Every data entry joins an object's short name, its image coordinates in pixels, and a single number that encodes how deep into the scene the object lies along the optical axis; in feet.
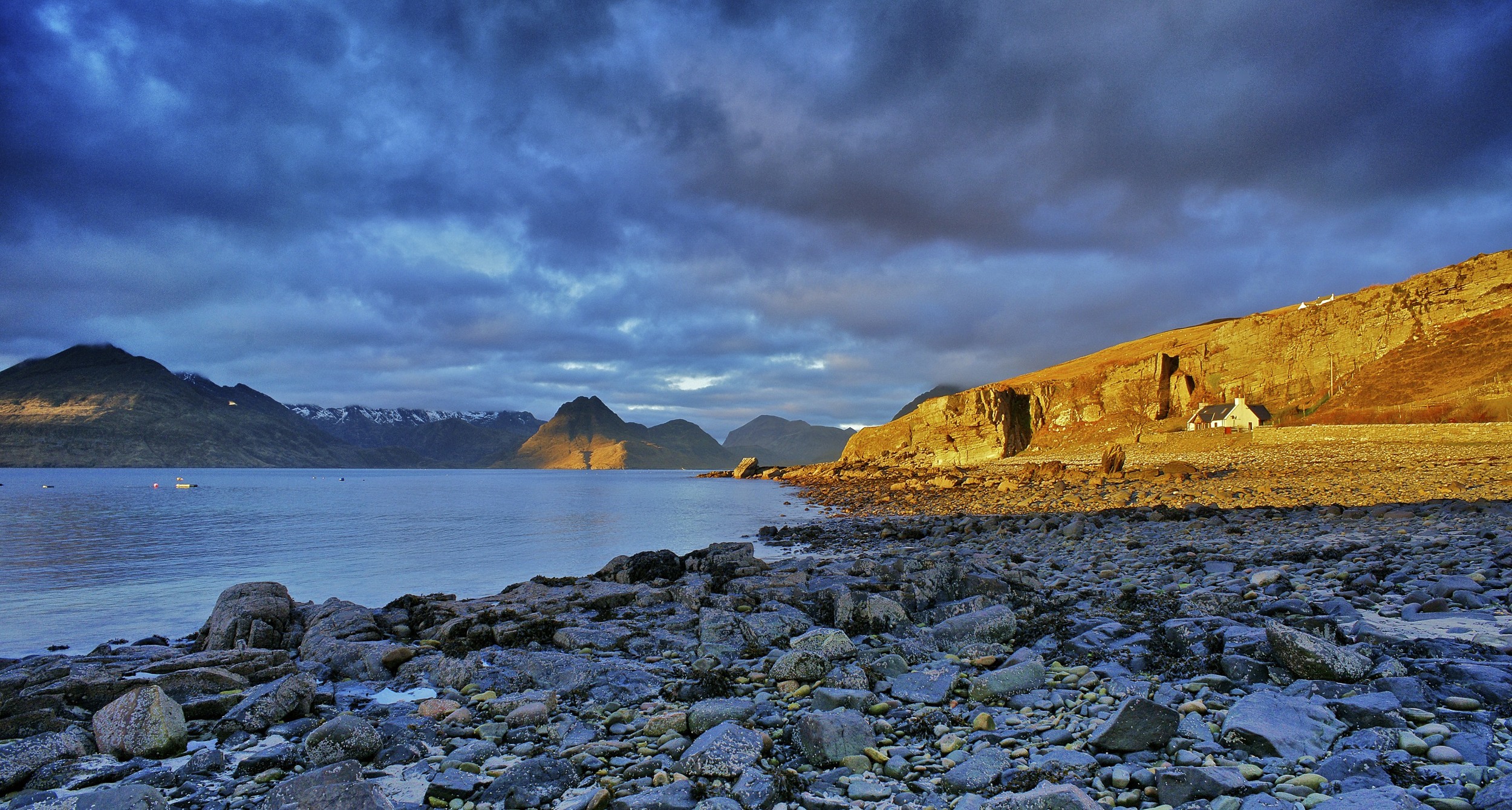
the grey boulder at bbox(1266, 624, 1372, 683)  14.52
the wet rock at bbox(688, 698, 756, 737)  16.28
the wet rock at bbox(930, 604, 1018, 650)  21.91
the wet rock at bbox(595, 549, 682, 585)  44.73
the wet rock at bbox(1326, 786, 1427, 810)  8.79
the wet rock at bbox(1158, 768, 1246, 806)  10.15
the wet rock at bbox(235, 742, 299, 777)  15.29
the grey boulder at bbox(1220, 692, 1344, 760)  11.50
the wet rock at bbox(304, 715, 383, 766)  15.46
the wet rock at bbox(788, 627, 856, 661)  21.11
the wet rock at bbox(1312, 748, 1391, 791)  10.10
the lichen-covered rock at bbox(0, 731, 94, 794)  14.76
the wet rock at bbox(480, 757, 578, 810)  12.78
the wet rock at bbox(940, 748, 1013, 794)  11.93
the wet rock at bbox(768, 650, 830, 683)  19.45
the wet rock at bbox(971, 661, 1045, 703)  16.75
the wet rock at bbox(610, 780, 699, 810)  11.68
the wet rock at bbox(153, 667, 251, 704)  19.90
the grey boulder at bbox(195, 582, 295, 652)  31.04
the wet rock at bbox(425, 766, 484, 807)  13.21
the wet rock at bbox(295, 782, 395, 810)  11.68
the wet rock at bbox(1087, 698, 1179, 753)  12.41
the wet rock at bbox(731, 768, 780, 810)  11.77
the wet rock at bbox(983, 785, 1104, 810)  9.83
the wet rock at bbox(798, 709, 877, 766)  13.66
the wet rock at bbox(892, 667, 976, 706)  17.11
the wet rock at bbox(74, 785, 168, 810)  12.27
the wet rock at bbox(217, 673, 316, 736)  18.15
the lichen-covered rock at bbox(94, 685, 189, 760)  16.56
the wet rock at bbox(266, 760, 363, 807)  12.03
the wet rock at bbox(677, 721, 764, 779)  13.15
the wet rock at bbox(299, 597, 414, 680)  24.44
